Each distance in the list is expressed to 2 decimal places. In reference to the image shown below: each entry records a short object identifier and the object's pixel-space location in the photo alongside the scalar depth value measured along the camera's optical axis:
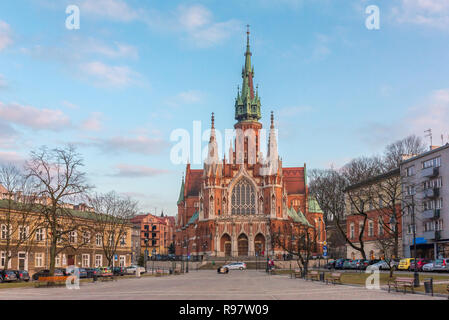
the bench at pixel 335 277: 35.39
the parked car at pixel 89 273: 53.59
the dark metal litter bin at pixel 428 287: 25.45
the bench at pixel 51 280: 37.62
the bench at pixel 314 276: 41.70
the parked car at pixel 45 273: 48.49
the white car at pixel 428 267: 45.21
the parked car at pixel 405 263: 48.54
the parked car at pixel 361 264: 53.22
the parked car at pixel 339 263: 60.12
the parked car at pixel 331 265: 64.38
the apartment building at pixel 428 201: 60.12
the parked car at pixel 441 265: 43.53
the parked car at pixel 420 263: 46.72
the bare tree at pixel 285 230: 93.75
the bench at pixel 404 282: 26.17
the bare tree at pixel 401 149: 78.81
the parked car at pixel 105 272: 49.37
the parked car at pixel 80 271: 50.91
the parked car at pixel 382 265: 49.72
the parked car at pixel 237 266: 79.41
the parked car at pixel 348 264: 57.16
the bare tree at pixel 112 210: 66.25
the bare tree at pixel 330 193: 98.25
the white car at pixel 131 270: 63.96
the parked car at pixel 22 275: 45.87
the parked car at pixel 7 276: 43.75
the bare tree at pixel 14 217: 50.95
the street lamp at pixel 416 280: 28.70
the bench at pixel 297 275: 48.69
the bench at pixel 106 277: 46.47
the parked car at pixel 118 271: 58.98
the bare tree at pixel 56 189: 39.44
